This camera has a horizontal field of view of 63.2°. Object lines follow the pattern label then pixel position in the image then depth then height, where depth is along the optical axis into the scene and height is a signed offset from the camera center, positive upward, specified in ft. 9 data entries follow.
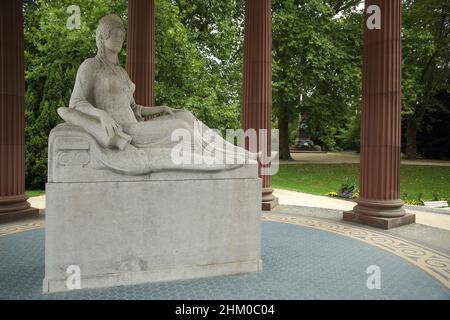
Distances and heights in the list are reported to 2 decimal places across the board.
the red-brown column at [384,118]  25.59 +2.64
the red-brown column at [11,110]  26.18 +3.17
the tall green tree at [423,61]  72.84 +21.92
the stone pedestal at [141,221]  13.60 -2.65
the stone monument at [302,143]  167.12 +5.75
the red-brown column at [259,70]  30.91 +7.23
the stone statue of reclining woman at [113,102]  14.65 +2.23
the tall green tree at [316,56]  66.69 +18.67
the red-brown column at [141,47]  30.07 +8.91
